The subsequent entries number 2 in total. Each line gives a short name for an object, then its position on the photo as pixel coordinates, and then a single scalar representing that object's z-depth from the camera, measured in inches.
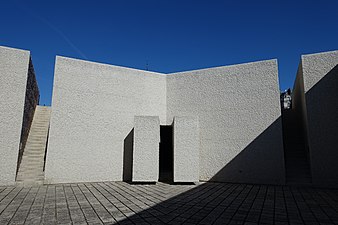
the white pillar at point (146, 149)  318.0
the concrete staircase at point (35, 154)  302.8
